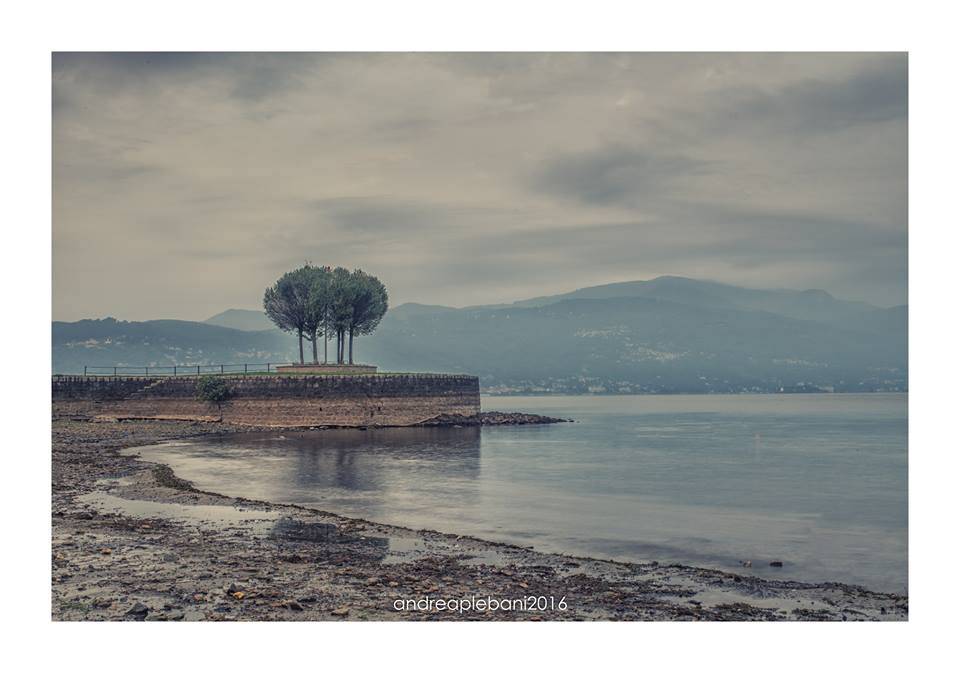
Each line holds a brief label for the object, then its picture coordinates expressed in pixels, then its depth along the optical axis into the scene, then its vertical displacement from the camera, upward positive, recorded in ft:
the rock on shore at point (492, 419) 264.11 -26.71
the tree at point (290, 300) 294.25 +15.68
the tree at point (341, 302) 285.23 +14.24
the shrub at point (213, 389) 244.01 -13.86
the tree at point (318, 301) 285.84 +14.61
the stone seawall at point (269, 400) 242.37 -17.30
